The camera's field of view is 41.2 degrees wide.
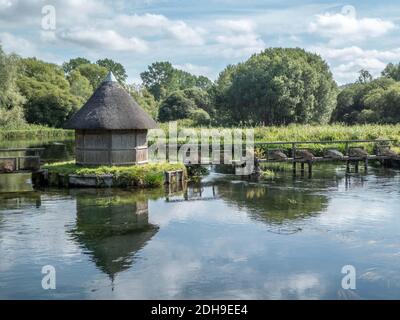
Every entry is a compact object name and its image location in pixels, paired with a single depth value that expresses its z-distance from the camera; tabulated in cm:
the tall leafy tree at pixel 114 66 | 12708
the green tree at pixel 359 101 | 5904
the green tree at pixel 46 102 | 7225
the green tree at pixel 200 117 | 6424
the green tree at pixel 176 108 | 7319
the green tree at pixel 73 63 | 12181
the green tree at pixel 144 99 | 8812
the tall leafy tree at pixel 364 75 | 12188
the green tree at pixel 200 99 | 8000
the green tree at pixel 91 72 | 10325
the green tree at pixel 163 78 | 13738
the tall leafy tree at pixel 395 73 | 8701
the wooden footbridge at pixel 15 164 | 2405
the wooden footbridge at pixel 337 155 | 2972
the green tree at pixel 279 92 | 5991
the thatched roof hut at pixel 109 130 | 2414
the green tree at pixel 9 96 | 5459
